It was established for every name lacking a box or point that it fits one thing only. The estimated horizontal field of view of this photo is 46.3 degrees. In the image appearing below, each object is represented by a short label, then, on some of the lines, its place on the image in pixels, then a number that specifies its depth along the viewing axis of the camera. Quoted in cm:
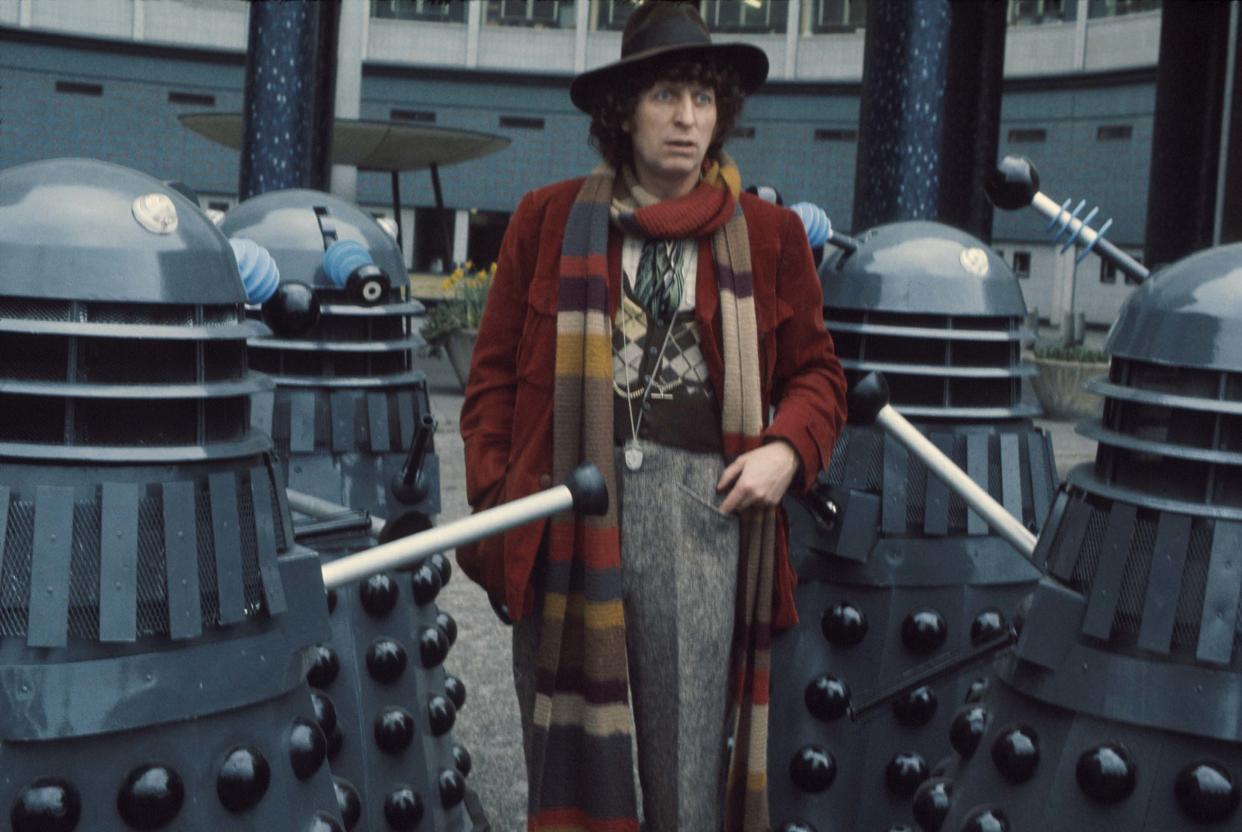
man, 249
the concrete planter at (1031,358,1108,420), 1285
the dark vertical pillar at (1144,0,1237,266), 1198
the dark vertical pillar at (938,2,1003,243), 1254
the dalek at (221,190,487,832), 304
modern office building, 2770
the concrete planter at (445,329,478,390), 1271
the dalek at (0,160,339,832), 180
